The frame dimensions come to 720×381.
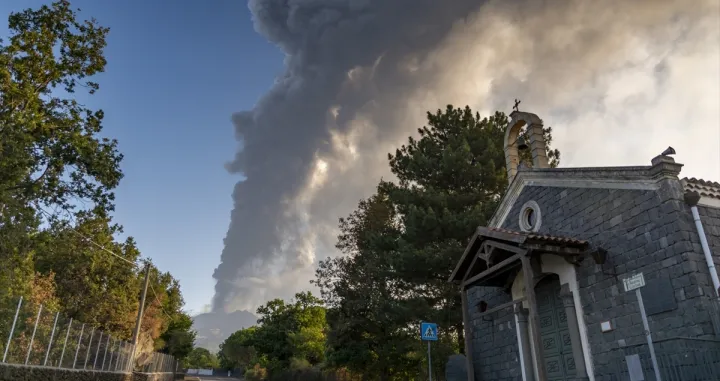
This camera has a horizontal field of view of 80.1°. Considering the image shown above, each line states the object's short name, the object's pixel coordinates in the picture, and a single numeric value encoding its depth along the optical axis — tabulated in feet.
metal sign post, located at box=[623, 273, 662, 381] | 24.27
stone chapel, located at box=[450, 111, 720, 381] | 24.39
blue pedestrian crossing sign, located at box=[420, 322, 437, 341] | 37.47
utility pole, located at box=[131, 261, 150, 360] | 77.05
